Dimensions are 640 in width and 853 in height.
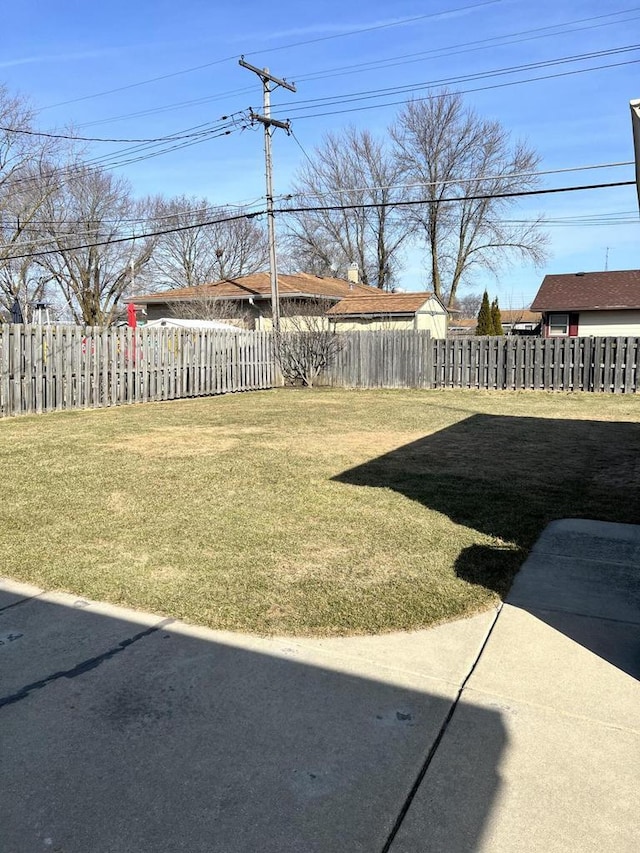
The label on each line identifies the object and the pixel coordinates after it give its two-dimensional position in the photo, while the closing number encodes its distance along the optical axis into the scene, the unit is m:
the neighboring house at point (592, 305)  29.78
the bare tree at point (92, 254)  36.56
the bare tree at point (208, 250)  45.47
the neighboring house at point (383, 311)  26.22
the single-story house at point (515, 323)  44.53
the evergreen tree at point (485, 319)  36.94
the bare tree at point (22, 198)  32.22
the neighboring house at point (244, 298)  28.19
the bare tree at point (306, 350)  20.41
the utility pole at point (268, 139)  20.50
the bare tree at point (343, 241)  40.94
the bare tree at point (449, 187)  36.12
